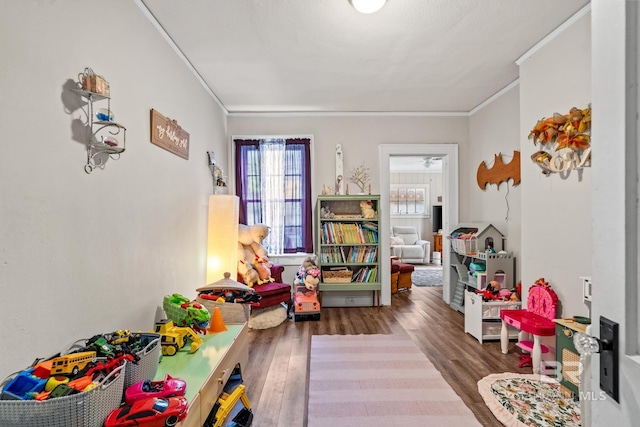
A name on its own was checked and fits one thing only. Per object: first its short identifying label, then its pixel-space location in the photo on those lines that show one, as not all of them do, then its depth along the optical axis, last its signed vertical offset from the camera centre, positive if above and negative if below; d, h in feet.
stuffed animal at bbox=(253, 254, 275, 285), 11.57 -2.15
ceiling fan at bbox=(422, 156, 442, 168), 23.59 +4.34
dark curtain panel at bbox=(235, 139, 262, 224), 13.38 +1.74
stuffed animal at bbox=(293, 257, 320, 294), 11.66 -2.52
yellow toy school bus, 3.34 -1.72
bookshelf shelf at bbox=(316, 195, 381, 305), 12.68 -1.56
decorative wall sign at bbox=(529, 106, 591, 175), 6.56 +1.78
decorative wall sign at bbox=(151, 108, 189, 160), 6.75 +2.01
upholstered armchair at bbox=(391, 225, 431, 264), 25.12 -2.68
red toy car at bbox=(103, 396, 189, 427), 3.11 -2.16
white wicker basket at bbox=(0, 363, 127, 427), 2.75 -1.88
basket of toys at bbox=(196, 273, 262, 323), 7.18 -2.15
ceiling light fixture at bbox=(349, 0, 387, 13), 6.26 +4.50
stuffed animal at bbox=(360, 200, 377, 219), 12.94 +0.19
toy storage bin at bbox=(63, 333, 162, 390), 3.78 -1.99
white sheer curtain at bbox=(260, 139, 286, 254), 13.50 +1.17
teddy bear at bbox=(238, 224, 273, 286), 11.48 -1.53
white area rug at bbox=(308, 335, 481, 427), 5.69 -3.92
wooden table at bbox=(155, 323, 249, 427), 4.18 -2.55
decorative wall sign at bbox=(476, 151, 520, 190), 10.22 +1.63
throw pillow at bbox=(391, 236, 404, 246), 25.59 -2.28
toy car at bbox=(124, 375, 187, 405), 3.46 -2.15
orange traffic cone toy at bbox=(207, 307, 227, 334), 6.48 -2.41
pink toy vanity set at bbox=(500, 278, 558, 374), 7.32 -2.71
